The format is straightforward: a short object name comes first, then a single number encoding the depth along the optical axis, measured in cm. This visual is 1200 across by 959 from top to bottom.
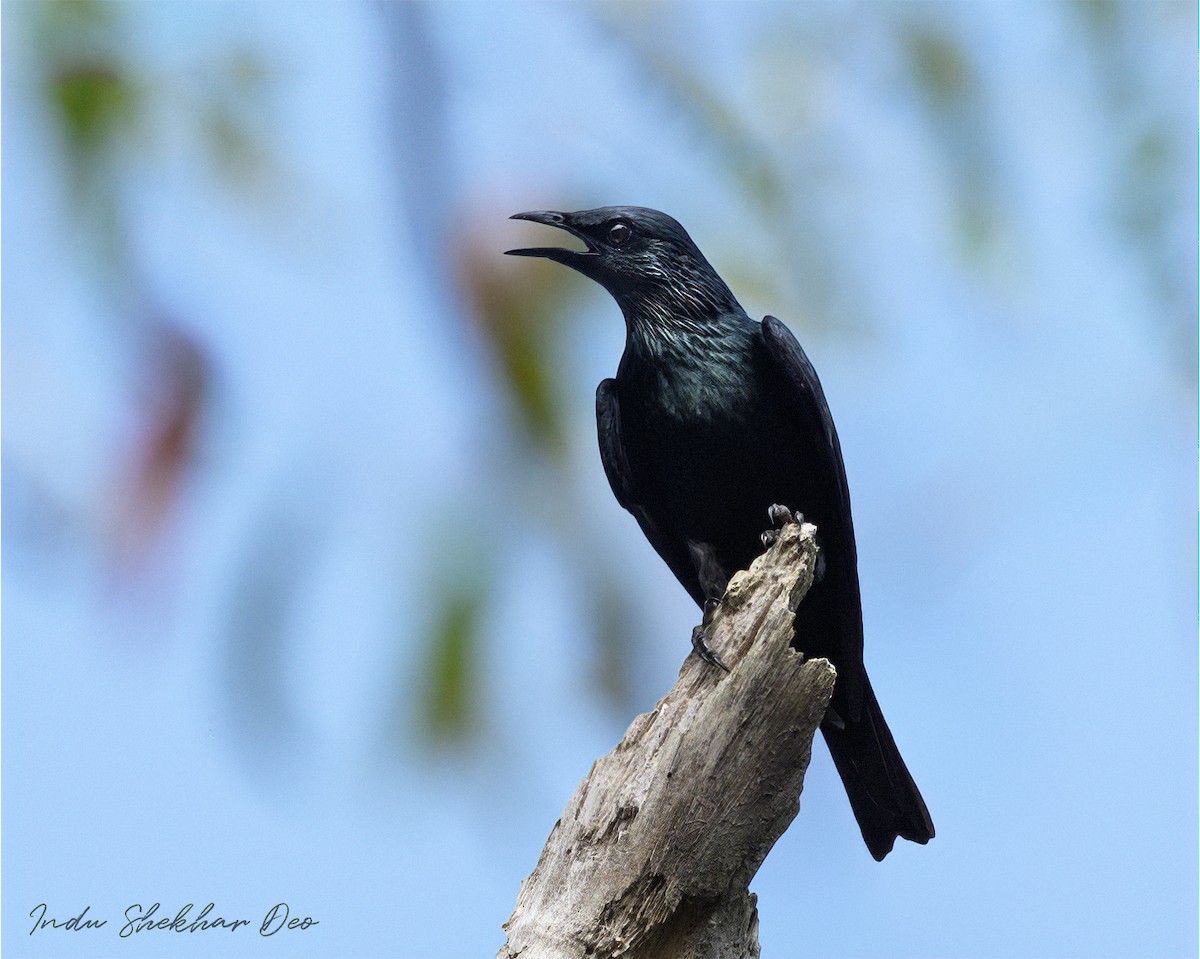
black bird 877
